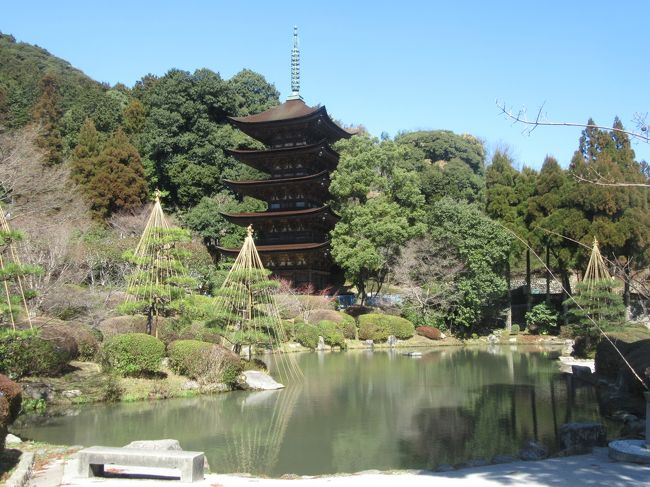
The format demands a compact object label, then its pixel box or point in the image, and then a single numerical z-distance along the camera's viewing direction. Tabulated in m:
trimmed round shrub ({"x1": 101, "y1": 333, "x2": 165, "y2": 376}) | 13.10
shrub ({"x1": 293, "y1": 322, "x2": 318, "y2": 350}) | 24.70
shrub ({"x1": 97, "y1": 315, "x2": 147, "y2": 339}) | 16.30
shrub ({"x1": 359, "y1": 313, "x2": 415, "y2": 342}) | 26.95
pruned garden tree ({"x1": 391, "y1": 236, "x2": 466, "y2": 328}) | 29.14
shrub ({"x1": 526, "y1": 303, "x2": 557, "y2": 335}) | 29.08
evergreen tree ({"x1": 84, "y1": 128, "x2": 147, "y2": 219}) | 34.69
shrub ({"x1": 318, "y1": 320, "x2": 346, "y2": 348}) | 25.23
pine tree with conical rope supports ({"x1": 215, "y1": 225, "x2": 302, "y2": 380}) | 15.37
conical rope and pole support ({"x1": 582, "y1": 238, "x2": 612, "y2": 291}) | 20.08
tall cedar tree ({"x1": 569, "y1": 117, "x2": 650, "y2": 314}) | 25.34
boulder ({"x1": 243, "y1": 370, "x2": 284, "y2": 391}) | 14.62
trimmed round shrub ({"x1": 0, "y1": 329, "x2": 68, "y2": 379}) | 11.16
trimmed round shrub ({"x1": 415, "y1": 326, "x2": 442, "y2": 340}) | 28.30
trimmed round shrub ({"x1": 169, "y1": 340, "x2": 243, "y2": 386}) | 13.89
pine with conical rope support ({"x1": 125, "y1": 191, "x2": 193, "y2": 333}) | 14.59
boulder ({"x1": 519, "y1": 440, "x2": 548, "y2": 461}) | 7.97
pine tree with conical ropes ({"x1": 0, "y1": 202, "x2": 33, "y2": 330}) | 9.17
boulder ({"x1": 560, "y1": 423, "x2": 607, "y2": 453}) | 8.52
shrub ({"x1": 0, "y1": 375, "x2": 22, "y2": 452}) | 6.43
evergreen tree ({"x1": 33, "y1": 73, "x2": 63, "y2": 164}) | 37.66
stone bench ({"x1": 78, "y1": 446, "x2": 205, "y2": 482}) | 6.67
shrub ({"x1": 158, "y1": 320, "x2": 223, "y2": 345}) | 15.48
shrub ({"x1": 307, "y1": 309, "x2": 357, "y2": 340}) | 26.39
